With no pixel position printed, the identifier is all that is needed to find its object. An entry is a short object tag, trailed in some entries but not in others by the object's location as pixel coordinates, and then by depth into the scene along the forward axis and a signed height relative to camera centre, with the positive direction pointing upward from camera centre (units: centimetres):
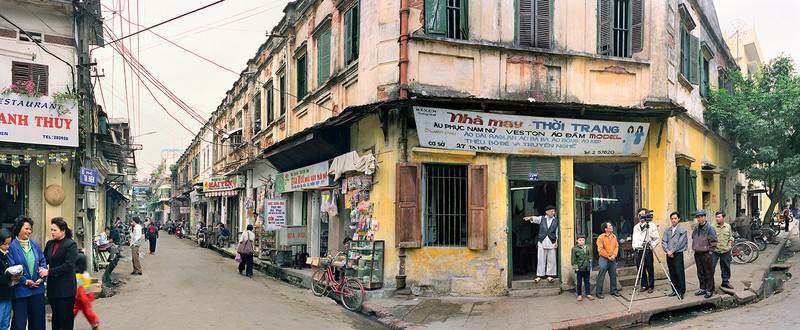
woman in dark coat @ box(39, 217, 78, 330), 733 -101
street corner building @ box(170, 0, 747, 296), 1145 +131
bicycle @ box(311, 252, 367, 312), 1115 -195
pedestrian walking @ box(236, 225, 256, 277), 1711 -166
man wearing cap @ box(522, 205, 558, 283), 1161 -107
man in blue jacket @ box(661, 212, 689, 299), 1051 -111
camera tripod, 1108 -101
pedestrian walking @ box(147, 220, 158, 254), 2620 -188
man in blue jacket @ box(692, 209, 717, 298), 1050 -110
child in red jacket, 800 -146
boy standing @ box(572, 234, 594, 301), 1061 -131
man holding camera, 1112 -97
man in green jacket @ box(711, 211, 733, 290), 1098 -118
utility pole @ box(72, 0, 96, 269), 1457 +258
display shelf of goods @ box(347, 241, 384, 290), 1152 -147
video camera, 1112 -51
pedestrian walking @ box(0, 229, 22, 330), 674 -107
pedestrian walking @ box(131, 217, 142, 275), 1703 -153
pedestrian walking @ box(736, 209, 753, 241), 1925 -123
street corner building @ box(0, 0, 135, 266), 1320 +187
